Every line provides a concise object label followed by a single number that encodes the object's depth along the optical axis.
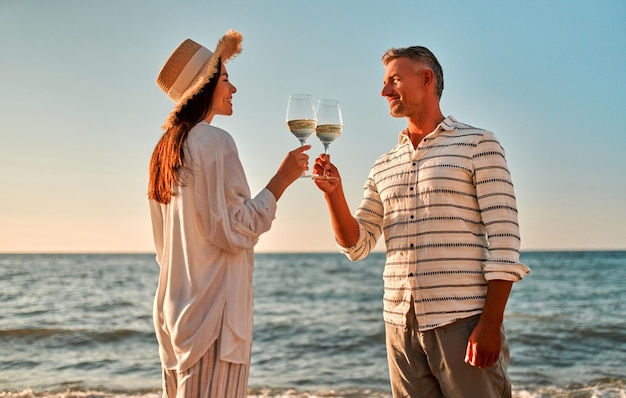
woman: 2.50
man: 2.88
